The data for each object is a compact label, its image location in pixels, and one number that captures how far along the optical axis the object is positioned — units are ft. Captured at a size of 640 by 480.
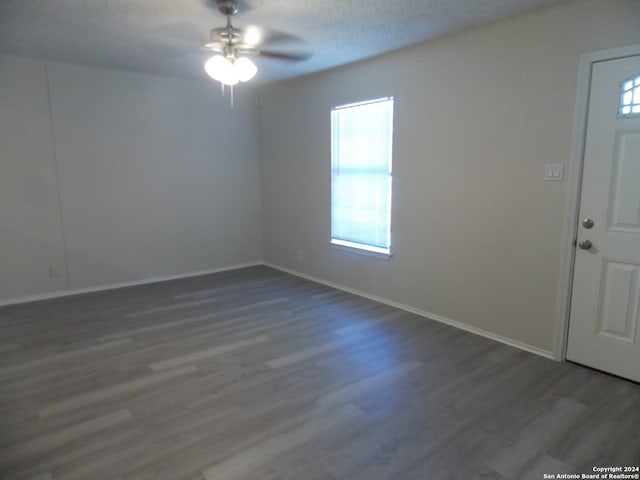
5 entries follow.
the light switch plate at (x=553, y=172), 9.40
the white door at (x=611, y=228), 8.45
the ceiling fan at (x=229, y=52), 8.79
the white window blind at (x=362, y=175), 13.64
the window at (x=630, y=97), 8.28
